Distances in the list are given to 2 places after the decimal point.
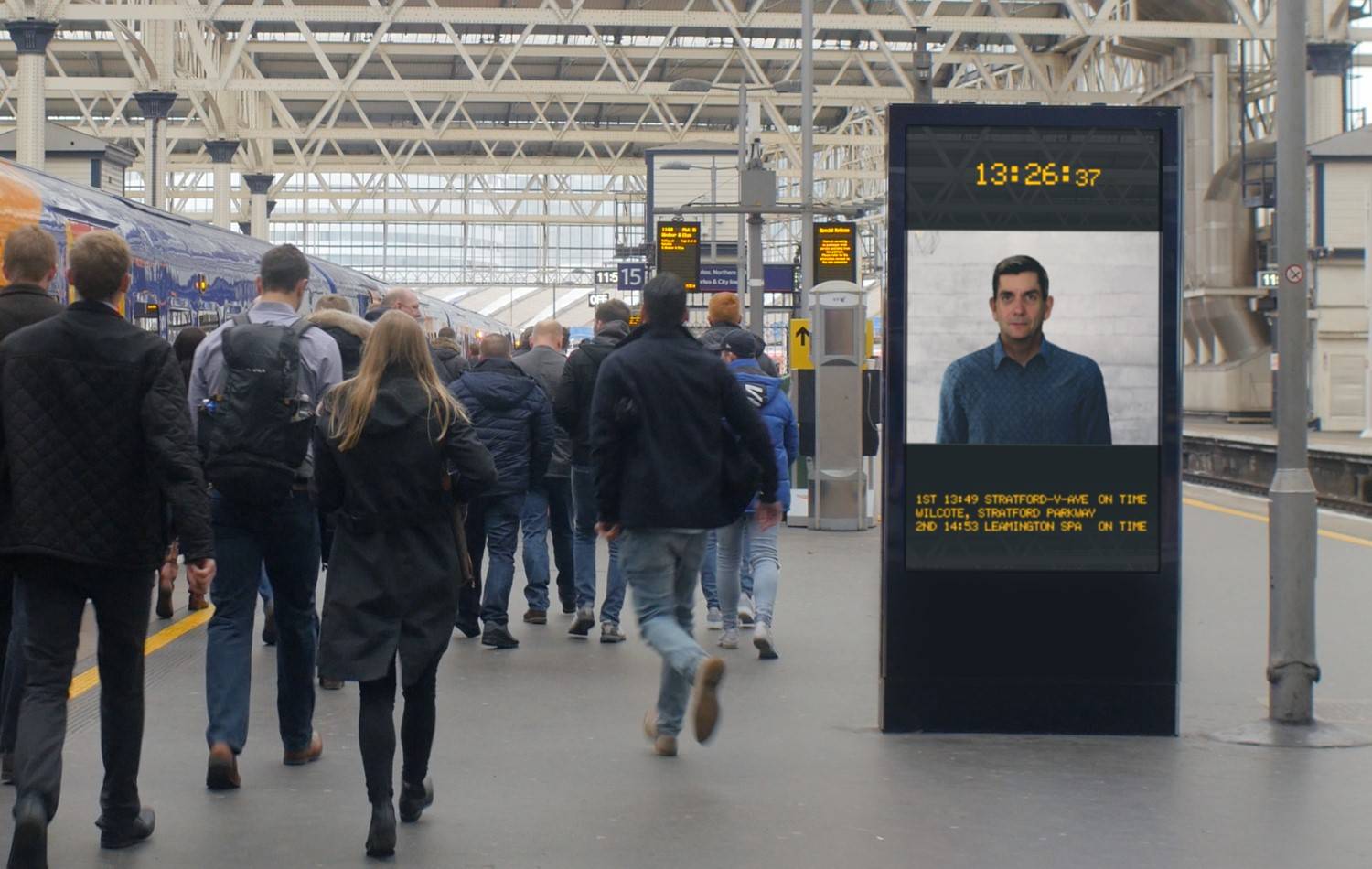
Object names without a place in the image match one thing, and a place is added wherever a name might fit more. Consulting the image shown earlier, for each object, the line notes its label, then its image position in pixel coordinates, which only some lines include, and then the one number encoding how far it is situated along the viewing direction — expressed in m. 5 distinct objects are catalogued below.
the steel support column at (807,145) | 24.75
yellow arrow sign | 20.02
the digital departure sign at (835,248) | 24.62
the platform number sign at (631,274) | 41.88
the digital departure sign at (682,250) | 26.67
